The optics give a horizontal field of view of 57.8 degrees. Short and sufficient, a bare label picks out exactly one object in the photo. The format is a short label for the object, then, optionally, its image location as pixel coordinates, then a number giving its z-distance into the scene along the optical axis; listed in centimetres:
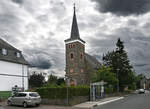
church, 3939
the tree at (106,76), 3087
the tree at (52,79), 4686
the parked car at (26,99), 1430
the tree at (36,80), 4286
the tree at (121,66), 3700
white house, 2447
